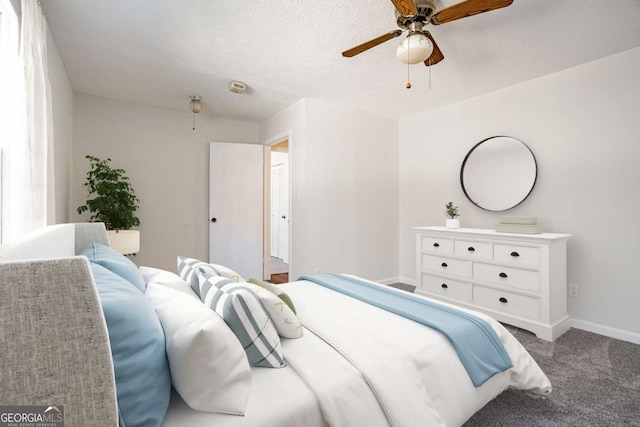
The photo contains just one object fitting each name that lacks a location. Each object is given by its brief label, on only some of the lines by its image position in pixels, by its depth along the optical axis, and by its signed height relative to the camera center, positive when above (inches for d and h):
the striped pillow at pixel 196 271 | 57.3 -12.1
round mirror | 121.1 +16.8
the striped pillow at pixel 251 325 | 41.6 -16.3
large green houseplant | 110.3 +1.9
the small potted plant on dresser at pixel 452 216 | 131.3 -1.9
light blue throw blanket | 51.1 -22.0
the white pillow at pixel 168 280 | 54.8 -13.4
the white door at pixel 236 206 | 161.5 +3.5
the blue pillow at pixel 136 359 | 29.2 -15.5
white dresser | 98.9 -24.0
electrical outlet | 108.3 -29.3
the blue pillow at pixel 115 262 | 47.4 -8.5
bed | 23.0 -21.7
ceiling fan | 62.8 +44.1
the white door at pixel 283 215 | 256.1 -2.4
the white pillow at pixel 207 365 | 33.5 -18.0
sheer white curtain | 56.3 +14.1
